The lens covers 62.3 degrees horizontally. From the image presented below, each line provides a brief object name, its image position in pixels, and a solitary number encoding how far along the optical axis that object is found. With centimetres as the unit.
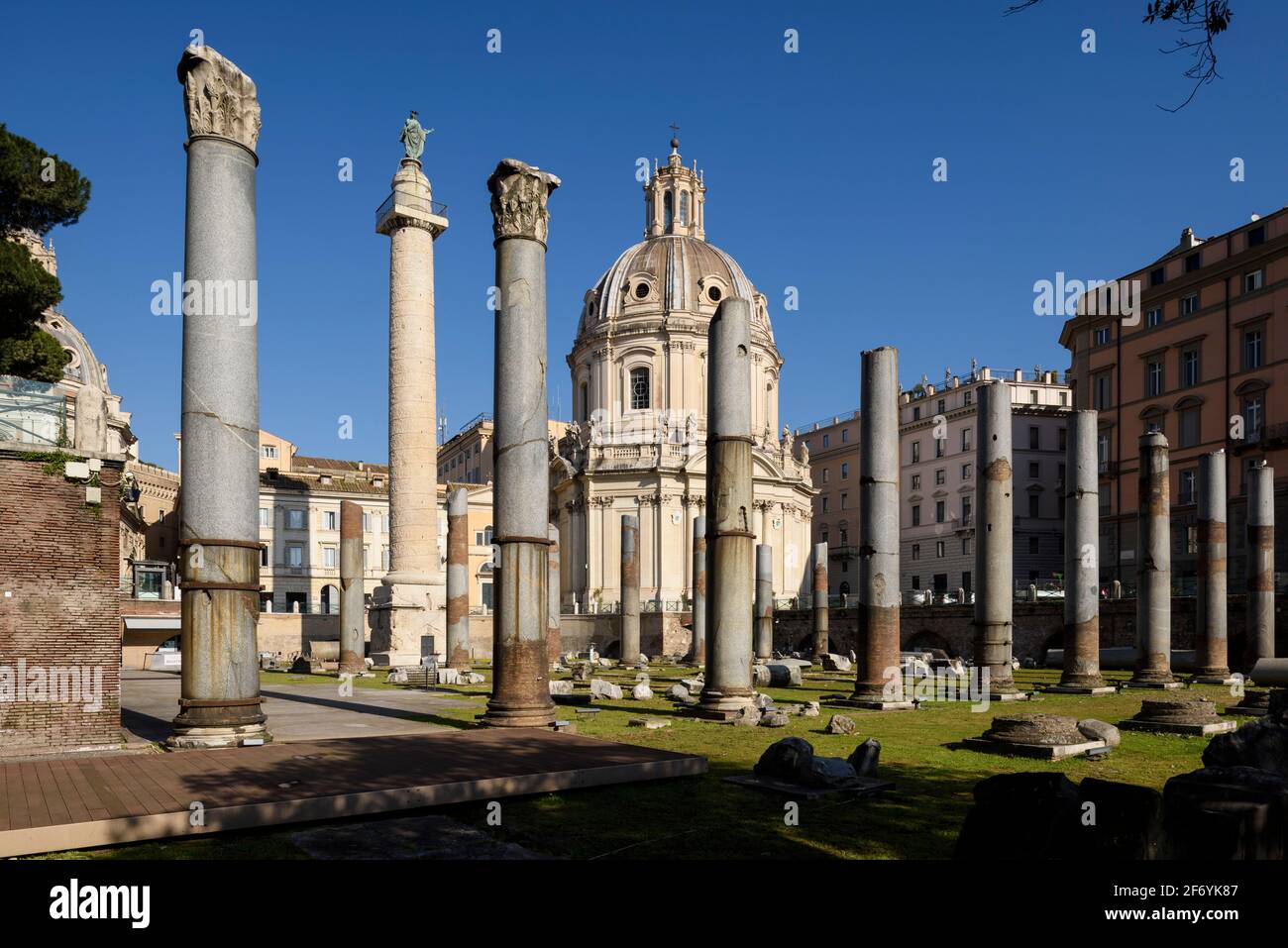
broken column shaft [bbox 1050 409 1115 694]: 2305
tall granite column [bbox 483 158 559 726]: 1366
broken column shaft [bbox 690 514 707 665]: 3788
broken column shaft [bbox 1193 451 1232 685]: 2592
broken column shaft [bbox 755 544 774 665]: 3394
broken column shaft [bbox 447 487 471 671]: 3206
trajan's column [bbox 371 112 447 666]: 3741
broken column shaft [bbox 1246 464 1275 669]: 2647
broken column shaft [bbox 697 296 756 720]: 1588
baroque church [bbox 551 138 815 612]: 6238
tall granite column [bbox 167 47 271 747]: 1127
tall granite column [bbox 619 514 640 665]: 3809
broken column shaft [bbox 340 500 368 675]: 3194
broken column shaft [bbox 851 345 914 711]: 1913
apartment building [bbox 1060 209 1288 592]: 4272
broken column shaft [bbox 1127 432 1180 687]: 2427
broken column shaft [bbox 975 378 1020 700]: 2150
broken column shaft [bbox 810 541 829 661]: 3975
